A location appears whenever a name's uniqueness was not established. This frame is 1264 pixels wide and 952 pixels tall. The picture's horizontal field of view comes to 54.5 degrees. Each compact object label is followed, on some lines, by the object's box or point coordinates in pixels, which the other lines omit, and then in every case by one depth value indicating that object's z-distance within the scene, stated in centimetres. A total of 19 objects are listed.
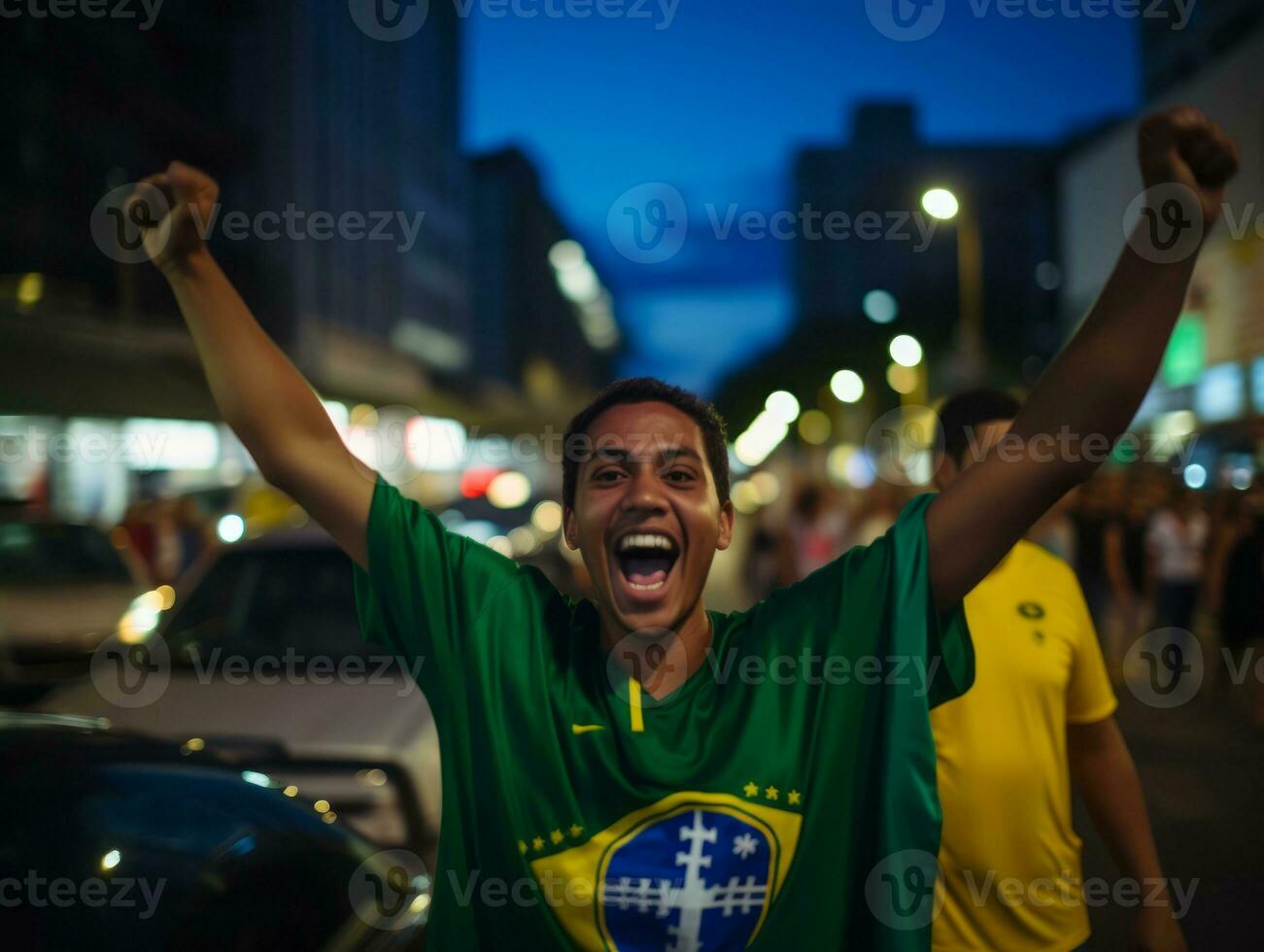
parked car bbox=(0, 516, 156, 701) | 1027
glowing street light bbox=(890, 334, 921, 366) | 2553
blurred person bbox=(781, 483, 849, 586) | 1280
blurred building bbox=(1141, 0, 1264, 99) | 4034
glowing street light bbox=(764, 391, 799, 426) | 5950
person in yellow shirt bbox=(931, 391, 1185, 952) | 277
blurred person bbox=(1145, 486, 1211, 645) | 1220
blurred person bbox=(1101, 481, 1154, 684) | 1273
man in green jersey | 187
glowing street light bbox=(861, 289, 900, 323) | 3222
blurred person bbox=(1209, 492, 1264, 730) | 949
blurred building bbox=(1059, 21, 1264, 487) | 2312
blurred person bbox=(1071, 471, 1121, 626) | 1277
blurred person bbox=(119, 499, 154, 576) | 1594
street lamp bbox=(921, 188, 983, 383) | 1971
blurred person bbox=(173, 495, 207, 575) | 1619
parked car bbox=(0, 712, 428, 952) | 251
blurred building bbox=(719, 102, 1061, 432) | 6359
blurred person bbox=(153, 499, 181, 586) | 1579
